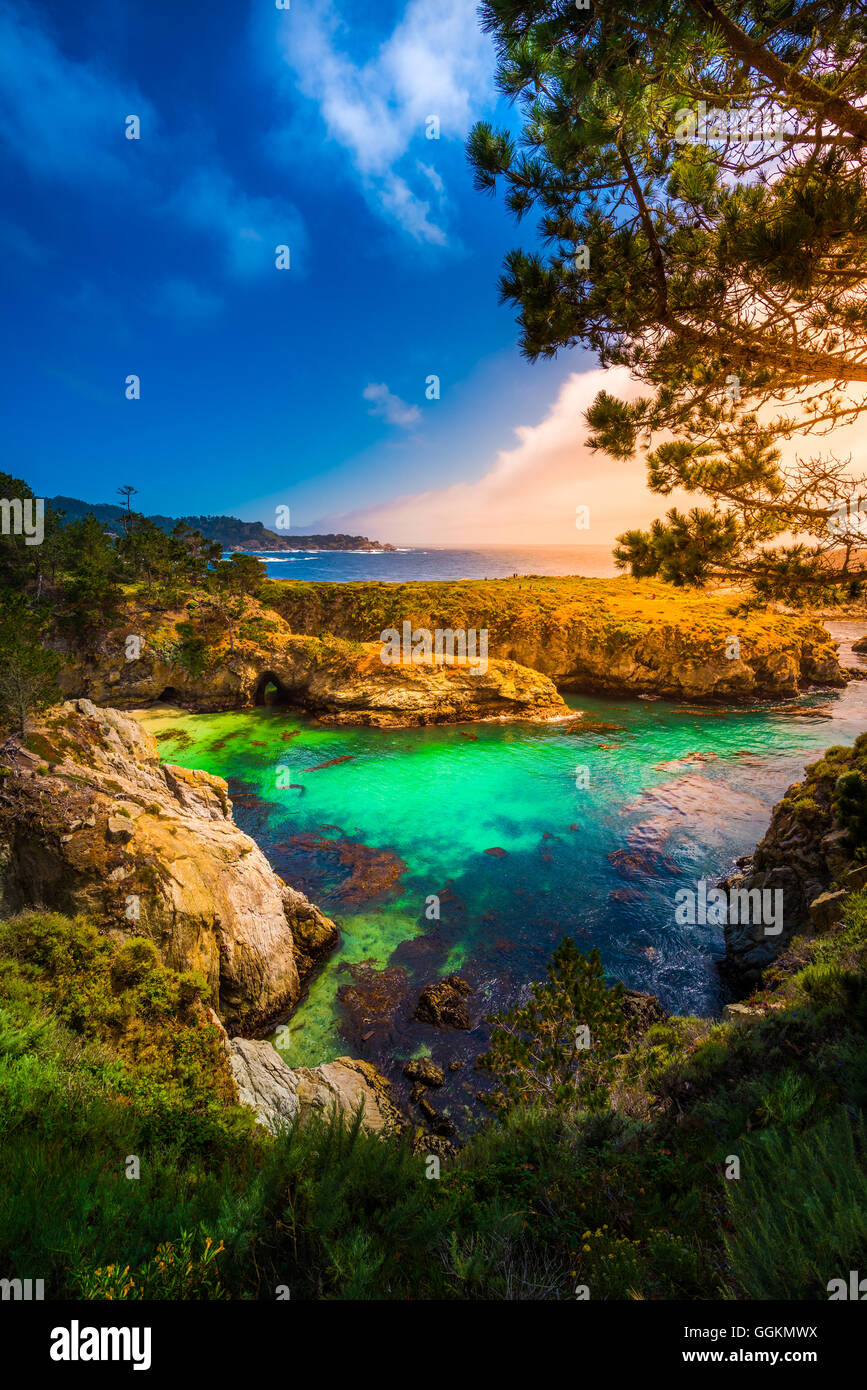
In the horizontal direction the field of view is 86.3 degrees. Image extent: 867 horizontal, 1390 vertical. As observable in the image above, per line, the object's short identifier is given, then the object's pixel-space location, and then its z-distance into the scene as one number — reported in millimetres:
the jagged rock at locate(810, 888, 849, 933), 7977
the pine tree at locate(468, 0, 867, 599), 4359
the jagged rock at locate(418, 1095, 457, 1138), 7825
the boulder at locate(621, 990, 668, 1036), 9500
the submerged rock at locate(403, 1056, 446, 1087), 8719
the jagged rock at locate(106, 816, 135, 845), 8105
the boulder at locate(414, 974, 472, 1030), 10062
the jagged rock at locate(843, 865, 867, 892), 8133
